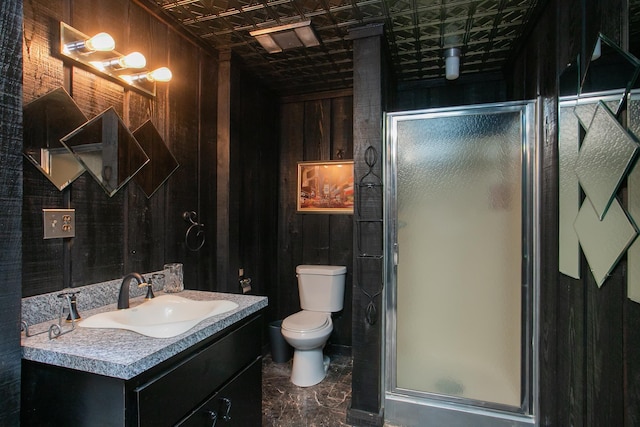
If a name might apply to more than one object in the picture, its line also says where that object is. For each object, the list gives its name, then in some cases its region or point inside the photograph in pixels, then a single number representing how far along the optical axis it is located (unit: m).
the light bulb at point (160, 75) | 1.67
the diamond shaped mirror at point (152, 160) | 1.67
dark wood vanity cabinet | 0.86
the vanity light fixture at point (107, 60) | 1.31
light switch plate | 1.23
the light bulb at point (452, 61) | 2.15
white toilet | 2.28
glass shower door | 1.84
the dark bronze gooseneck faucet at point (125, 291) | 1.32
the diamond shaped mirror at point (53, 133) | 1.18
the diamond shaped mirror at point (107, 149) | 1.37
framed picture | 2.86
